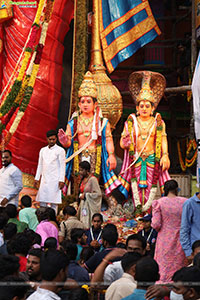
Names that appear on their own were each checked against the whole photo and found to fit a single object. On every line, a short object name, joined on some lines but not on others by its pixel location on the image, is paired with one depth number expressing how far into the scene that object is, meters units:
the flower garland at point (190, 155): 13.30
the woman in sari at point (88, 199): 9.37
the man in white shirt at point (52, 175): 10.02
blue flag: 12.87
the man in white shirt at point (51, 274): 4.16
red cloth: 12.41
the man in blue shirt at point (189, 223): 6.41
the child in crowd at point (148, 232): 7.71
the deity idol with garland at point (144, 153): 11.34
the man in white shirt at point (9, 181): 9.14
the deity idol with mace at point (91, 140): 11.52
